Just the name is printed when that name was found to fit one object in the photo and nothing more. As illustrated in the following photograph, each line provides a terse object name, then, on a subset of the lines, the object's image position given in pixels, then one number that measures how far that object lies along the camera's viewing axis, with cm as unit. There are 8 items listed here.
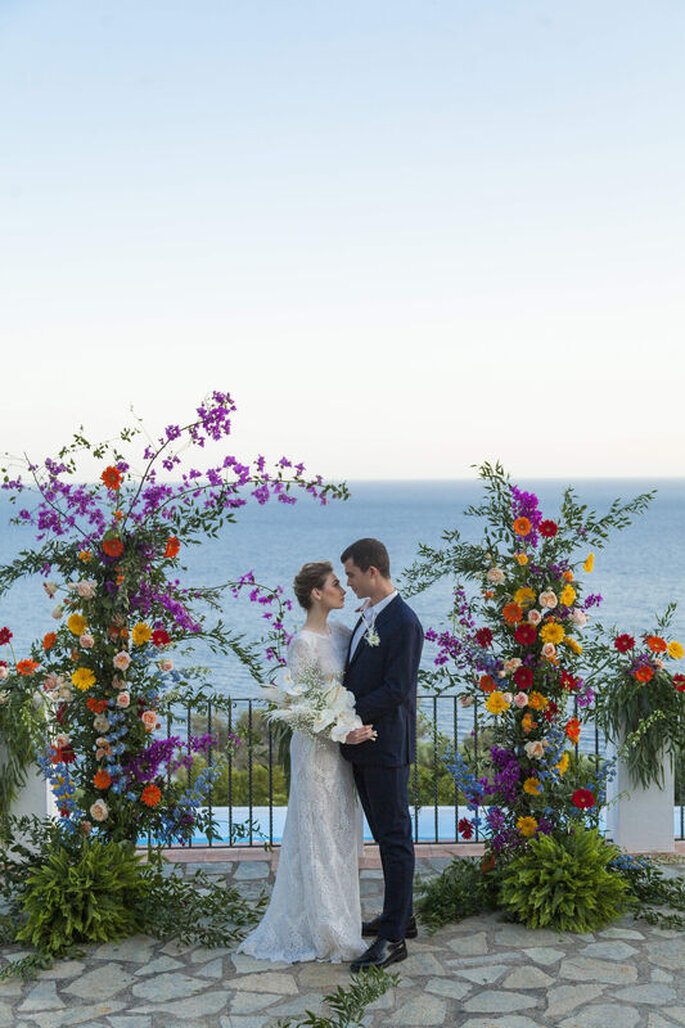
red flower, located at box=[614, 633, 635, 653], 588
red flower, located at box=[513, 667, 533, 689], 544
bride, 488
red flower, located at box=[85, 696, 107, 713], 532
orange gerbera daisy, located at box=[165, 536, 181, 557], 537
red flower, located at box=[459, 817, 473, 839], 570
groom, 478
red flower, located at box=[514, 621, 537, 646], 544
